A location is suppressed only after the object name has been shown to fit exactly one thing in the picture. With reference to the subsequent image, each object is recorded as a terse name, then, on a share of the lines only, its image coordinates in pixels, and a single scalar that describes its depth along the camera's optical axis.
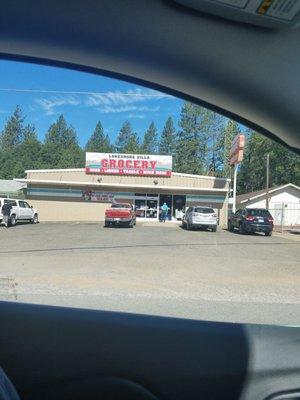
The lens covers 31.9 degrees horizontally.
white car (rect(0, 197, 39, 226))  31.23
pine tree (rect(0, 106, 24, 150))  86.06
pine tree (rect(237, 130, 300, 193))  54.00
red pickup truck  31.72
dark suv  28.83
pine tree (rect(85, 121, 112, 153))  55.41
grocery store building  39.22
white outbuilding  51.44
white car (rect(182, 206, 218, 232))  30.70
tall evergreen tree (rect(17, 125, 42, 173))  81.81
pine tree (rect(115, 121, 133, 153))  52.04
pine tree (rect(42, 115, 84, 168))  76.38
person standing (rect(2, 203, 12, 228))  30.36
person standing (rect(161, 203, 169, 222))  38.74
